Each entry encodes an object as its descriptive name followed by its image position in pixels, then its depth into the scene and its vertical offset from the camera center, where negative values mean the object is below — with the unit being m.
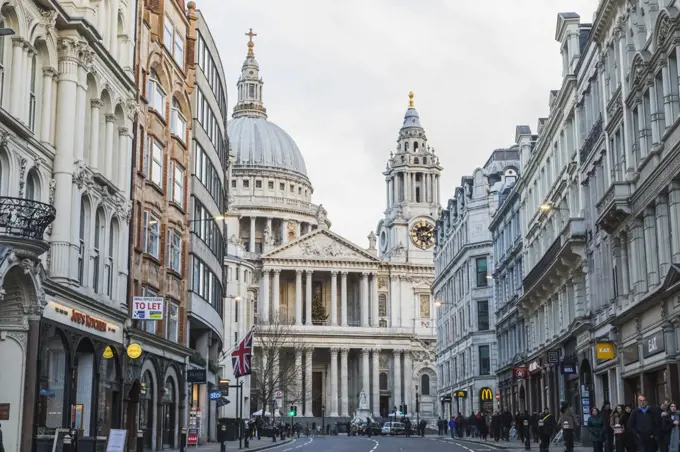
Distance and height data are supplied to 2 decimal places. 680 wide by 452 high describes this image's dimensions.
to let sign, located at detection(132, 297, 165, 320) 40.78 +4.51
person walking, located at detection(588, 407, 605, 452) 33.91 -0.02
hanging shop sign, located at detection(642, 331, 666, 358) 34.38 +2.65
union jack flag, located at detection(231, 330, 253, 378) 51.84 +3.39
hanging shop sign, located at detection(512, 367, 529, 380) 60.91 +3.09
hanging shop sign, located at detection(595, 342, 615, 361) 40.88 +2.83
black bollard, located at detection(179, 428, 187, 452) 40.95 -0.38
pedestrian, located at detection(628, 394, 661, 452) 28.33 +0.08
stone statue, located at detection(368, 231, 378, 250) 159.62 +27.25
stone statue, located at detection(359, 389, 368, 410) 130.74 +3.32
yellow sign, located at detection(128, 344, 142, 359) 38.52 +2.79
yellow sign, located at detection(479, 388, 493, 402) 81.38 +2.57
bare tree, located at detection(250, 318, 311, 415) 119.09 +8.28
